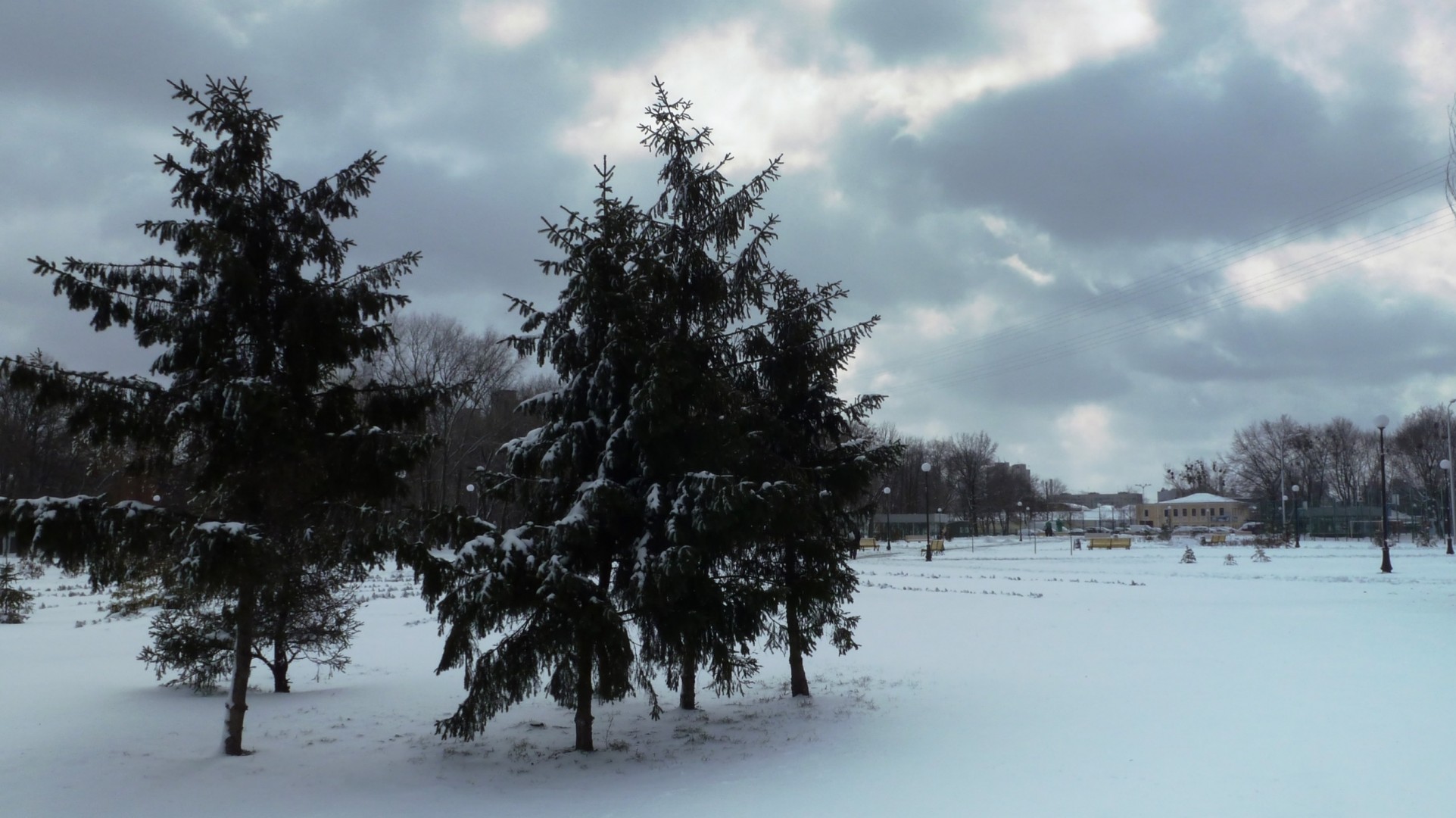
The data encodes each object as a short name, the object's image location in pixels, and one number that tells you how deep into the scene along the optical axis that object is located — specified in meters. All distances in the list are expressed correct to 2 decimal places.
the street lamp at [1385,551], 27.45
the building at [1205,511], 106.31
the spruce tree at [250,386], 7.15
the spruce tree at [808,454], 9.79
